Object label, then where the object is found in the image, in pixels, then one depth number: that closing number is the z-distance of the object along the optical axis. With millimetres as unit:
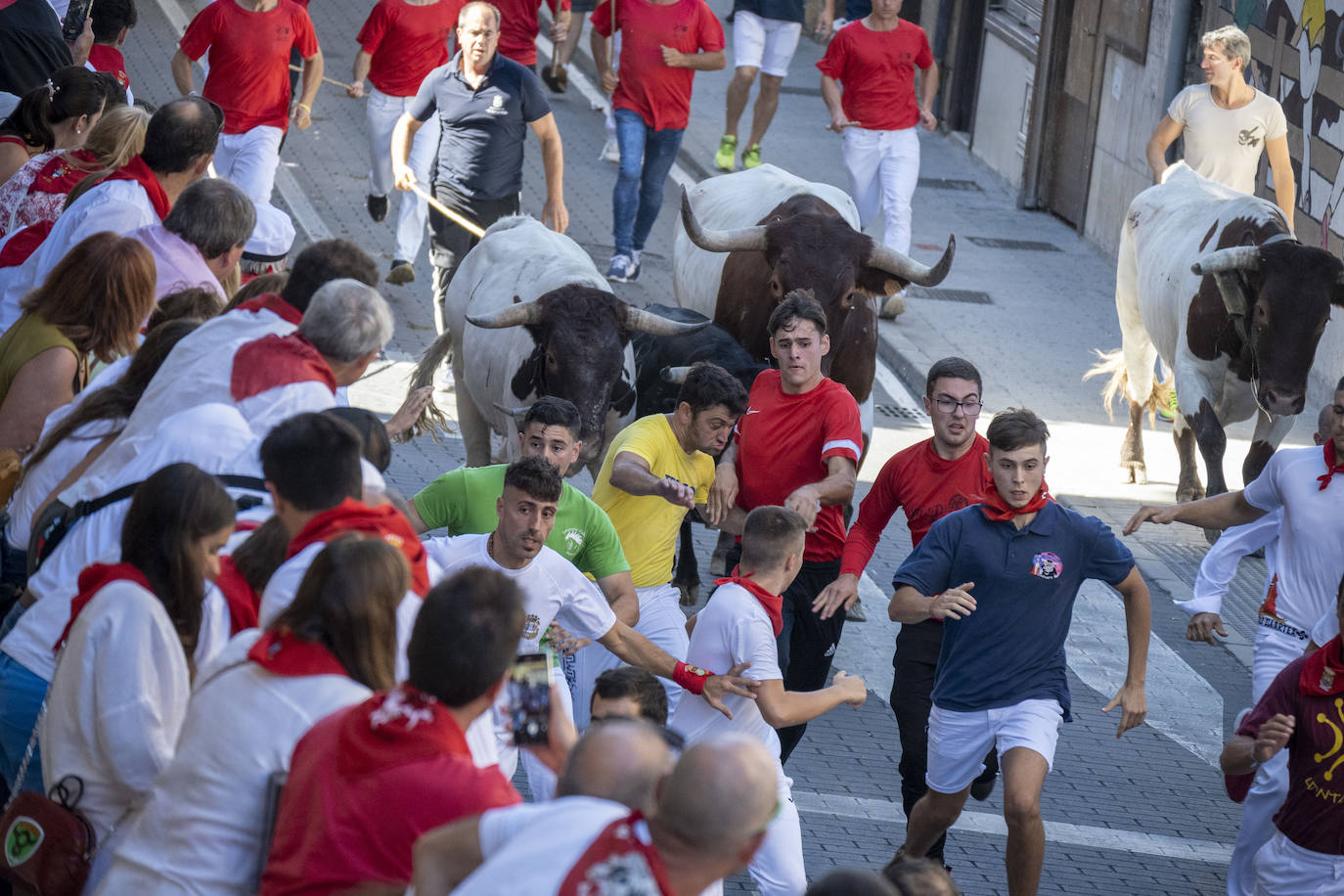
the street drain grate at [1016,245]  35094
